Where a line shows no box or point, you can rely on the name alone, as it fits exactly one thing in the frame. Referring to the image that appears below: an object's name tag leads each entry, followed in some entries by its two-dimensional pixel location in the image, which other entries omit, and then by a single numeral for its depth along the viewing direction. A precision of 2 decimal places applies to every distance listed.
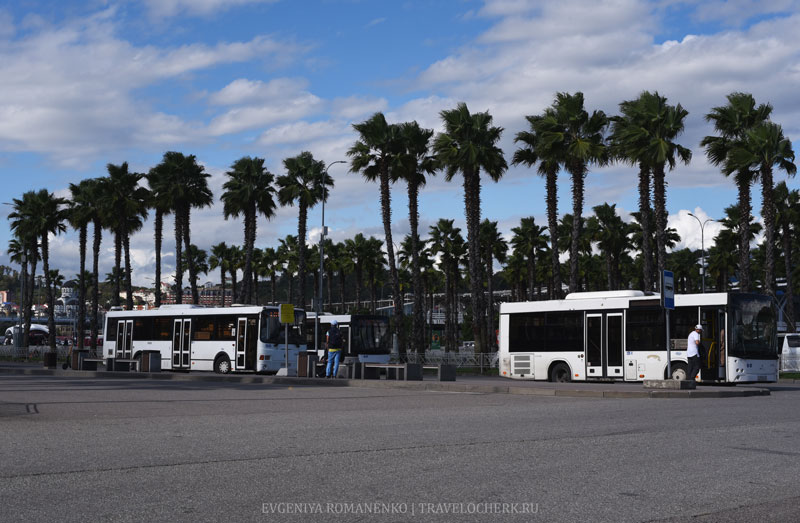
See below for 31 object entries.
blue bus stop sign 23.20
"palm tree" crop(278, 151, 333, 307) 58.28
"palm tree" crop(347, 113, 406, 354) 49.41
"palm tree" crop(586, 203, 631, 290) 71.50
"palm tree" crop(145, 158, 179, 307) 58.97
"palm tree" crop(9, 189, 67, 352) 70.12
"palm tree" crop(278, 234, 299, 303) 94.50
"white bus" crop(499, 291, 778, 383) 27.14
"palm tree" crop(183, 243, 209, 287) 105.59
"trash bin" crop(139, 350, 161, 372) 35.03
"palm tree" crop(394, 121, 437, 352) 49.19
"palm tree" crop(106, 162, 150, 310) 62.97
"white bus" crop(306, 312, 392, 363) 37.91
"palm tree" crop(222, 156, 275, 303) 58.72
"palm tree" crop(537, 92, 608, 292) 45.22
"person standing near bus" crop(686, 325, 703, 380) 24.22
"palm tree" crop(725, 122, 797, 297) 43.53
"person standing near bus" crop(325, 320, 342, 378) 28.97
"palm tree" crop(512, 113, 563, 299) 46.34
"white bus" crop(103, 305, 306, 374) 36.00
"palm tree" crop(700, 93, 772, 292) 45.25
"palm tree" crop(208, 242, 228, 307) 102.06
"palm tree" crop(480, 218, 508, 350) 75.15
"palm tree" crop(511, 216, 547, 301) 78.94
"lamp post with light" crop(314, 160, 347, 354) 37.10
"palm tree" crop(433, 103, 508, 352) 46.09
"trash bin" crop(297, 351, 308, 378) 30.31
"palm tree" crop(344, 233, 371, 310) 92.25
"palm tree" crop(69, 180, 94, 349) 65.75
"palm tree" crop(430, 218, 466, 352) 75.56
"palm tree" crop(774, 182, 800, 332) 60.60
